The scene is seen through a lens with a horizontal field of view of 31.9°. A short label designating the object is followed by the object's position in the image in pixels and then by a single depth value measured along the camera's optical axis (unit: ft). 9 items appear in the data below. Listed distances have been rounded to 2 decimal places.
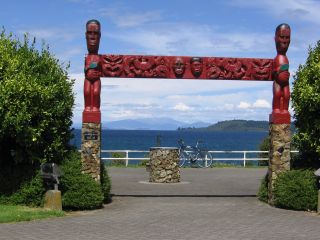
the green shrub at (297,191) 44.04
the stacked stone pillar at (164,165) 68.28
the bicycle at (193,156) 98.06
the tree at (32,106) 41.27
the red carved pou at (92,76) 46.44
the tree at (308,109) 45.84
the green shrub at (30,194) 43.21
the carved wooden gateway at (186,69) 46.60
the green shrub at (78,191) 43.29
